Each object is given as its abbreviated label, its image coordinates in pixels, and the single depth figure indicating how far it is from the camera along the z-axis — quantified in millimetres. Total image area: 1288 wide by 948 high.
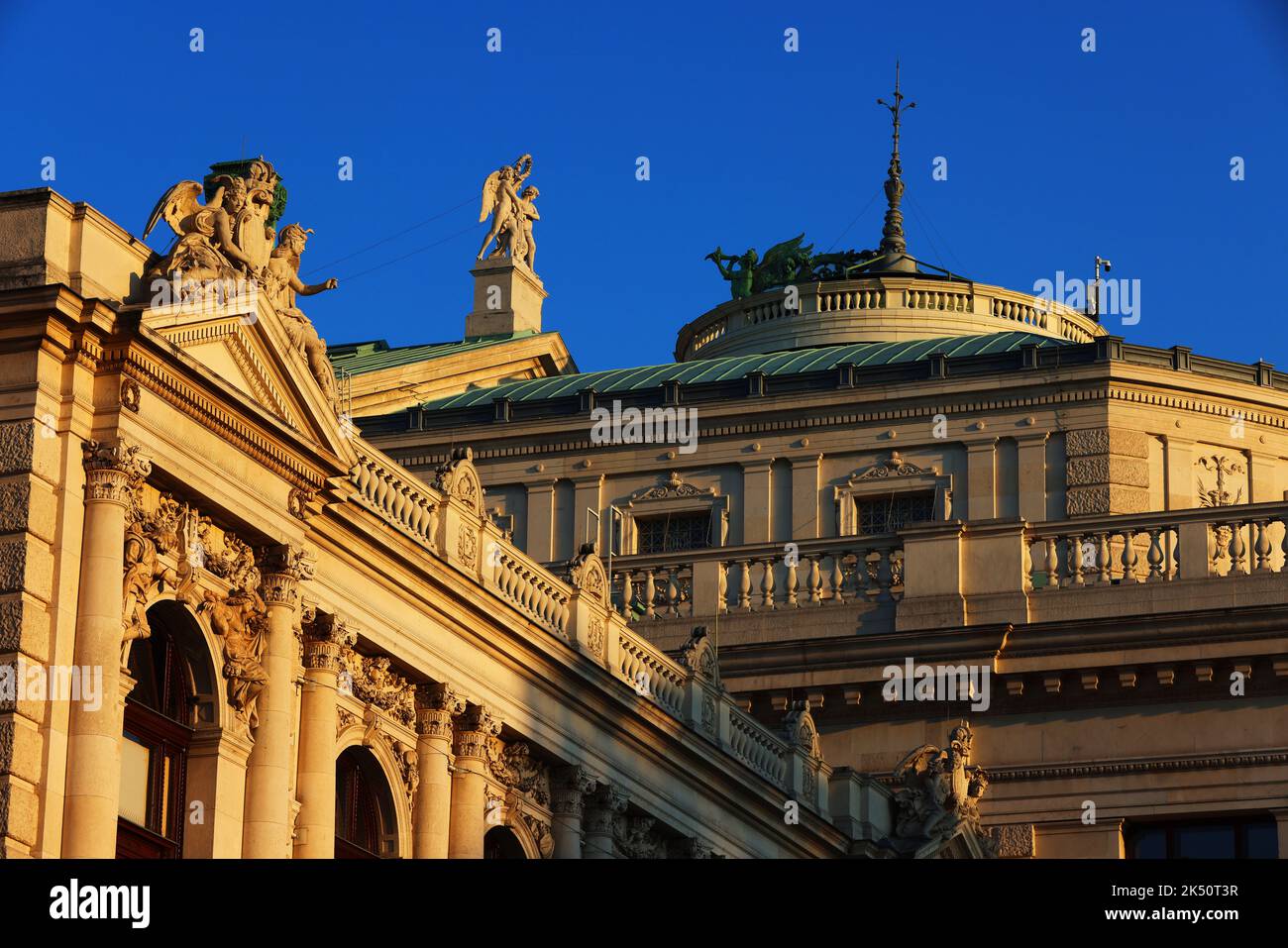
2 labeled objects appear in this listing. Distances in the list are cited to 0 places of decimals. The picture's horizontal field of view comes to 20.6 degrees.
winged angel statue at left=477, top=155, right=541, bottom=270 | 76562
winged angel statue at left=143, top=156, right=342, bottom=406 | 38688
